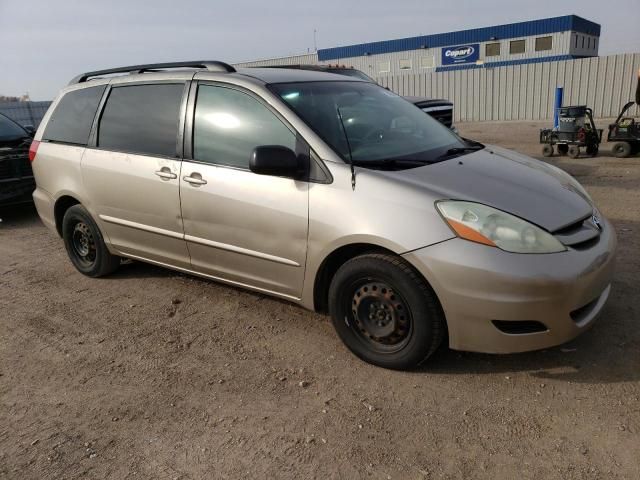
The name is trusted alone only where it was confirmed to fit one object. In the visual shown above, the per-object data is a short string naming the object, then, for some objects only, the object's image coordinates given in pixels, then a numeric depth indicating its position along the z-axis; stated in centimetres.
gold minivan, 279
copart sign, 3697
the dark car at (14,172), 735
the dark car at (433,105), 927
